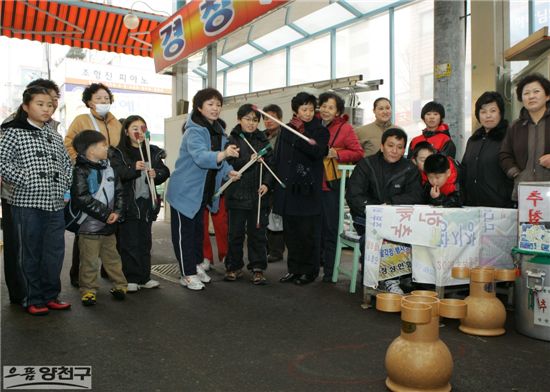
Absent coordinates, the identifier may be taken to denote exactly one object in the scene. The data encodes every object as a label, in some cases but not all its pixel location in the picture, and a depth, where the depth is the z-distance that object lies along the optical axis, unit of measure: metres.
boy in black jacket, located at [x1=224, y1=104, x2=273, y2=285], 3.71
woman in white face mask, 3.52
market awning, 7.46
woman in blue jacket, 3.48
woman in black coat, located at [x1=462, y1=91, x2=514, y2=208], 3.27
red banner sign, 5.45
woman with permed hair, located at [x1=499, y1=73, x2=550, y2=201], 2.89
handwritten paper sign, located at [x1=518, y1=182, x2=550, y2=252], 2.46
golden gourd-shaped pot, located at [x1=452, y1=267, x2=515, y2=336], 2.49
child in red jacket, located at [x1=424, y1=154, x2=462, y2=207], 3.05
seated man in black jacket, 3.25
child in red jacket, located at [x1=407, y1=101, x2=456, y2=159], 3.63
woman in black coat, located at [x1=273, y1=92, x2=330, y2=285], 3.64
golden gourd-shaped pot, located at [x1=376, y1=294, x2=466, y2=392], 1.75
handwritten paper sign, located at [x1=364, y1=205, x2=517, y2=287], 2.72
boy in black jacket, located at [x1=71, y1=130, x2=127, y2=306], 3.12
